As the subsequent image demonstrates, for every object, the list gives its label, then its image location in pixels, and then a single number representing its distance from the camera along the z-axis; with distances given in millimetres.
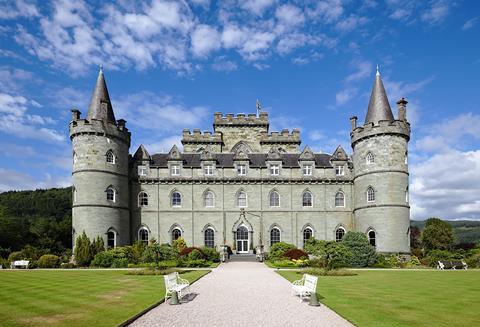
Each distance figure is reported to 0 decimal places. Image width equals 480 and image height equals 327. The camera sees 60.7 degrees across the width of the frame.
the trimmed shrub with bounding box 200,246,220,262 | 35081
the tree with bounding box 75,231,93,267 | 33562
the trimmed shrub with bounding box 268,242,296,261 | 34856
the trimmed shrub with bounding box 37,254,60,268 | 32219
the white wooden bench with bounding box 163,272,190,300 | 14187
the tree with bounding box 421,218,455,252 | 48781
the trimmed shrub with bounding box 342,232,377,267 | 30344
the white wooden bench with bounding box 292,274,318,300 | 13852
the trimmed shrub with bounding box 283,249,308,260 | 32750
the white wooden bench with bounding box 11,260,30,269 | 31688
